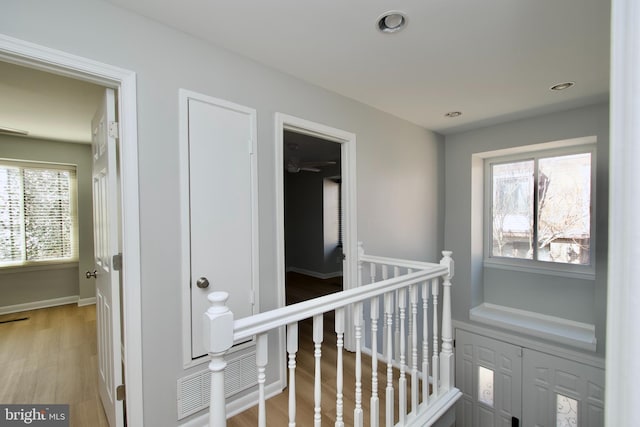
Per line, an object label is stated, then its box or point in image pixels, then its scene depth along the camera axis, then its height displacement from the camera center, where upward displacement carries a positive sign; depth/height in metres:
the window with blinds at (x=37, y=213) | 3.79 -0.03
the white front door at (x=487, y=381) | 3.32 -2.19
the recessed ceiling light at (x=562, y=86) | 2.40 +1.06
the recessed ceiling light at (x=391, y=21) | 1.58 +1.10
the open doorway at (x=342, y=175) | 2.11 +0.30
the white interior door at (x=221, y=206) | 1.71 +0.02
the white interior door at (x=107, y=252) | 1.59 -0.27
